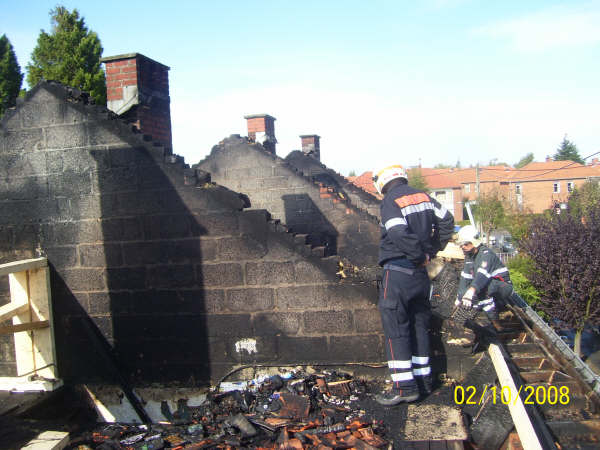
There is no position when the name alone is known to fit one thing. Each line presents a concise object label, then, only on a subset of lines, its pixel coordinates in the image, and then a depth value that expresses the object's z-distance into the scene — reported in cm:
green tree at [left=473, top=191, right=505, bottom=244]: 3841
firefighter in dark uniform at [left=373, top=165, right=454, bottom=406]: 411
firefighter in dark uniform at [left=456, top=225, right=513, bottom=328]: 593
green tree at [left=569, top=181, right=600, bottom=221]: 2025
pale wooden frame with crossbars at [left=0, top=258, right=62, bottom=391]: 495
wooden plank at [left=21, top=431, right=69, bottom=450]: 362
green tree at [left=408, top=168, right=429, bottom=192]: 5591
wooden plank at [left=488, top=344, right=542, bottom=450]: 346
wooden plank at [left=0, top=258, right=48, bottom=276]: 454
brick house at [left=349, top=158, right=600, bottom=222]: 5756
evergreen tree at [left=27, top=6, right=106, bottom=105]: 1641
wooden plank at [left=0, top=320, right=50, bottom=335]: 439
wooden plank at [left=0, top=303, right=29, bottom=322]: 470
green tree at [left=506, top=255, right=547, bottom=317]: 1809
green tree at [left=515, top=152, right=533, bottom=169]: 10034
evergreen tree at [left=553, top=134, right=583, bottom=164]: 7606
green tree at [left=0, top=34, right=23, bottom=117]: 1723
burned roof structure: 470
